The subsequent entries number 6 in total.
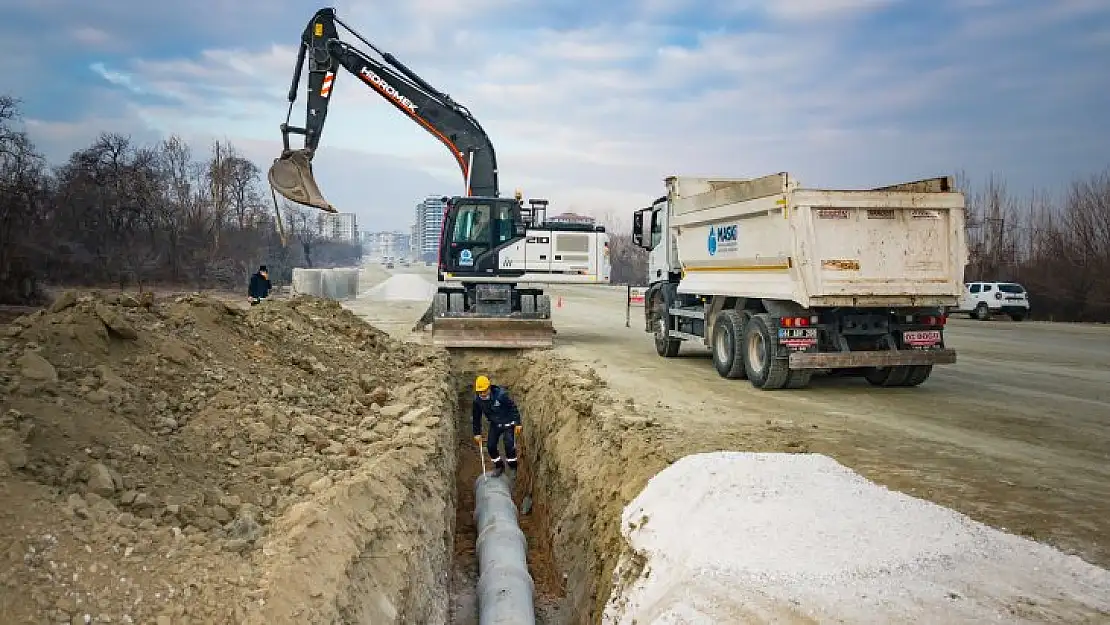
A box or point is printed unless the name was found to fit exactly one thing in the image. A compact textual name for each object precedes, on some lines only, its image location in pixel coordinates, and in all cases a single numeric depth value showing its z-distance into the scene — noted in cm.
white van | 3055
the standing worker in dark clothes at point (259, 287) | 1734
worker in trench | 1009
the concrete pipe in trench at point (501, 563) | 708
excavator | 1576
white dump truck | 1045
